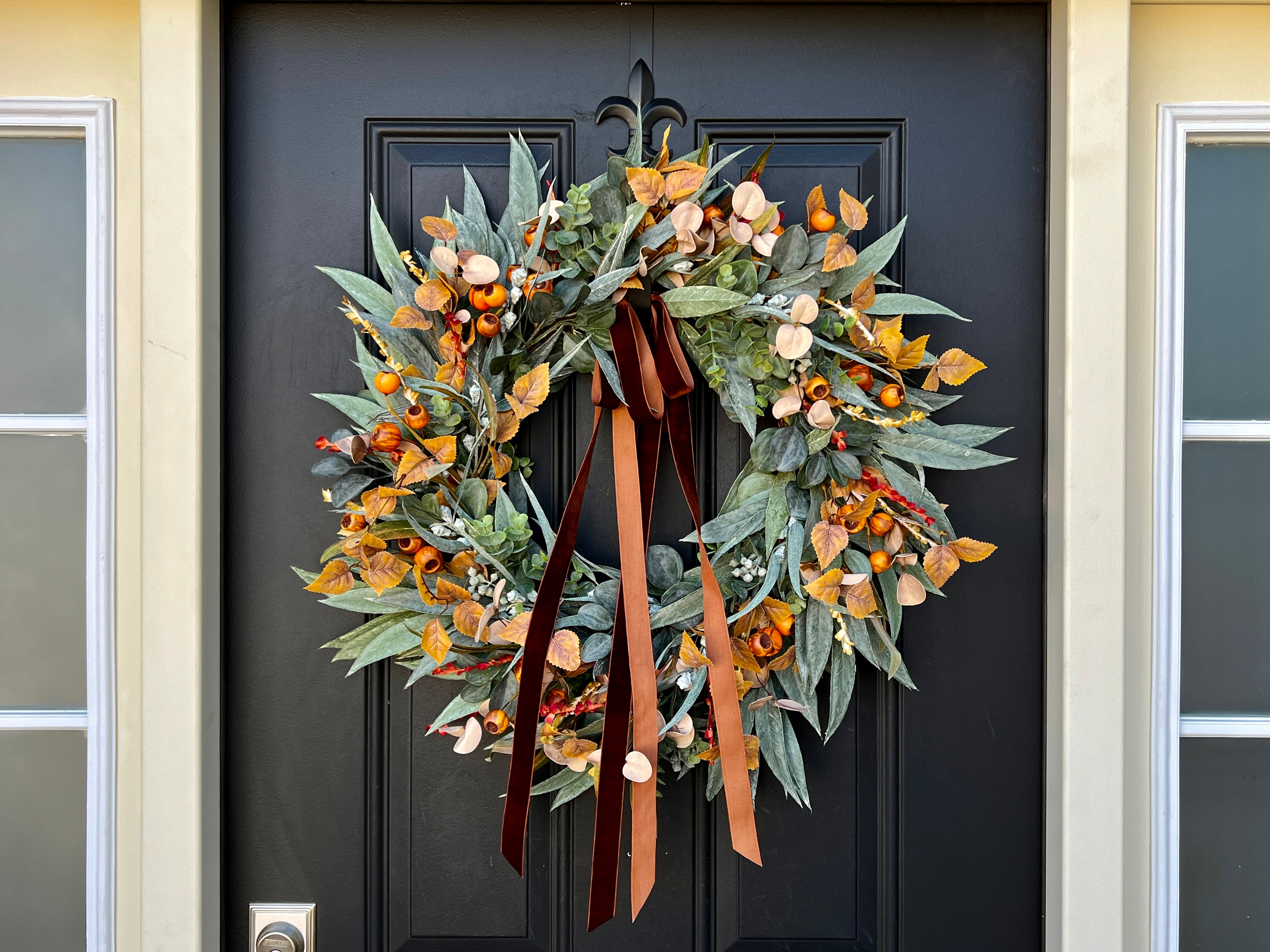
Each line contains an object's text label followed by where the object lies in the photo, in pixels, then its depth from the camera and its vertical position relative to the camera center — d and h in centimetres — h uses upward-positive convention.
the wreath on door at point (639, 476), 83 -1
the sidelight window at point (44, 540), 96 -9
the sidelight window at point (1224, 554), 97 -11
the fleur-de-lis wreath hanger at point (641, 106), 93 +43
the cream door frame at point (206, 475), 89 -1
